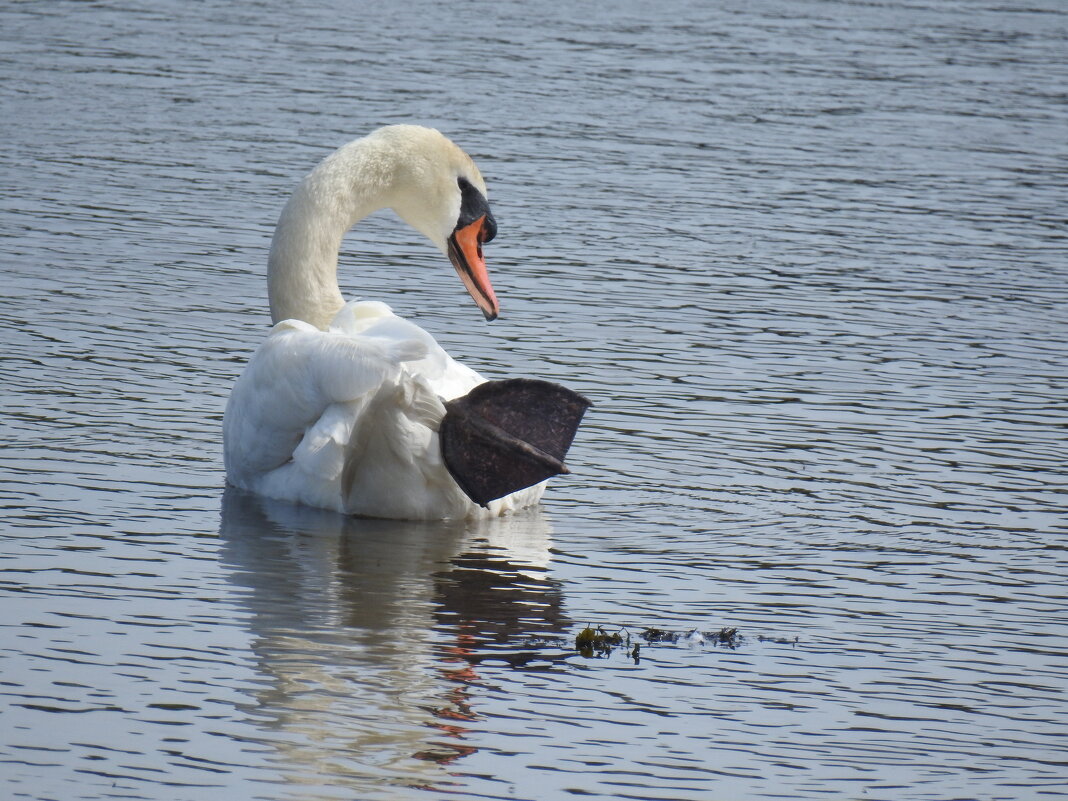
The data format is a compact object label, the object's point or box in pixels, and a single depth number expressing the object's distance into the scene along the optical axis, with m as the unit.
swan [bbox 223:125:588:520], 15.21
